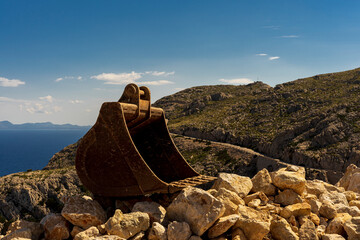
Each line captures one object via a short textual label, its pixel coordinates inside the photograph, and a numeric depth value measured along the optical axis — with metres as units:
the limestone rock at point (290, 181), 8.22
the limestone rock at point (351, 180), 11.69
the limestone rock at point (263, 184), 8.56
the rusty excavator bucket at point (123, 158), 7.02
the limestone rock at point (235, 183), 8.12
